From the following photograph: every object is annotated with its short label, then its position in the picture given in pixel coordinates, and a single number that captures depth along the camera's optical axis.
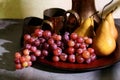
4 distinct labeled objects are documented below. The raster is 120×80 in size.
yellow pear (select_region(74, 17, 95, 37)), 0.77
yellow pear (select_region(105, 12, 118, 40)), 0.78
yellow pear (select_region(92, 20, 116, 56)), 0.73
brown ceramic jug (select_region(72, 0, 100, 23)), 0.83
